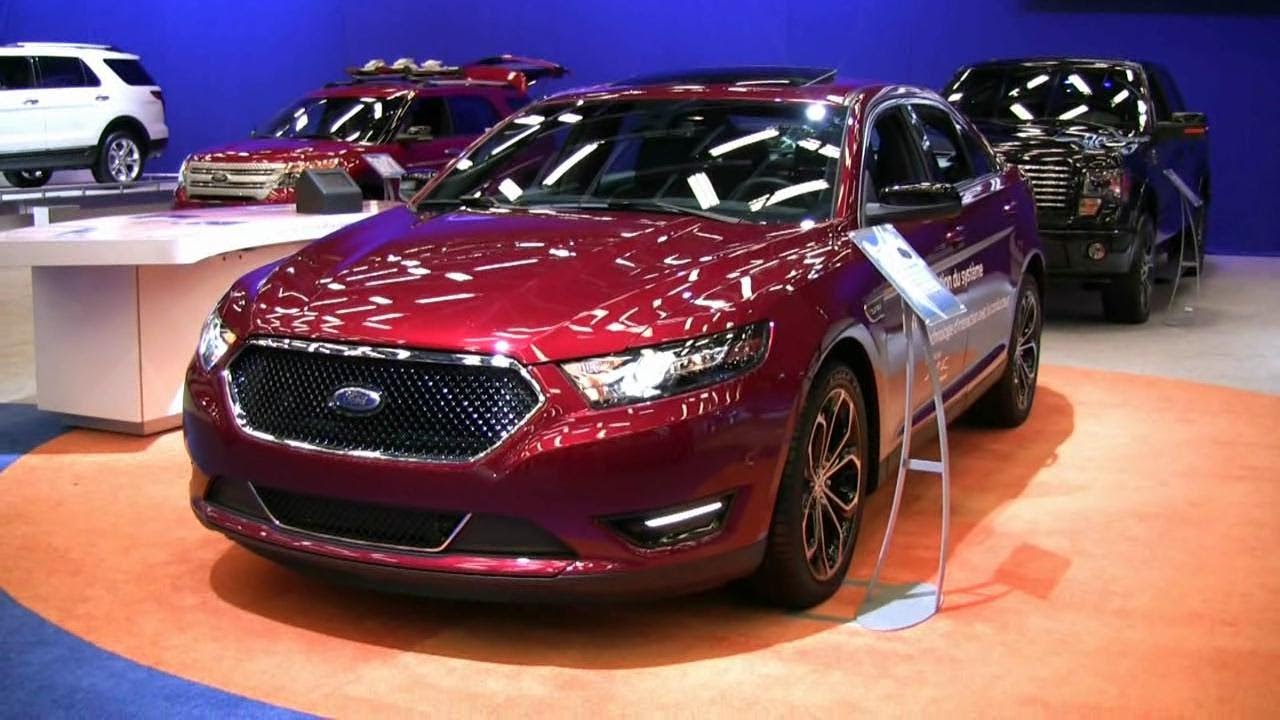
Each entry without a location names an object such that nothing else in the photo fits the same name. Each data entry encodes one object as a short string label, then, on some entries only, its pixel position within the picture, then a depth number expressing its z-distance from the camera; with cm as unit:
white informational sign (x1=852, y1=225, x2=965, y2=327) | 401
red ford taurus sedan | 353
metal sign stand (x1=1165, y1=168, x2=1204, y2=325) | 890
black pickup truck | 862
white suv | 1489
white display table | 599
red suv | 1138
